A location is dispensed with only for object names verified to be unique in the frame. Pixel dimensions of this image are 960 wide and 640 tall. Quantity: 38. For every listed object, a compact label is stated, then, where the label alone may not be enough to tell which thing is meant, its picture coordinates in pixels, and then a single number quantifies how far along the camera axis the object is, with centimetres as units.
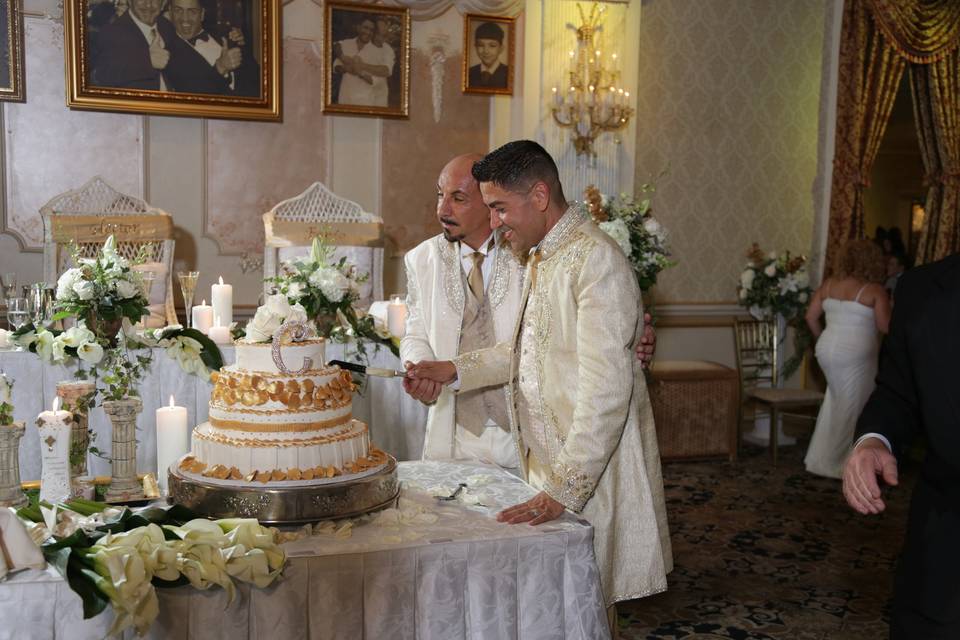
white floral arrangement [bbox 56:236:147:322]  391
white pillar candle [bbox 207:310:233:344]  456
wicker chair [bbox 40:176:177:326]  580
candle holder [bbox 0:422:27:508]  238
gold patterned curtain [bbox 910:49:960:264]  826
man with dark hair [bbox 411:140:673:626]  237
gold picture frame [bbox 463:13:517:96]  763
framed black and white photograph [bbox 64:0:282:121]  671
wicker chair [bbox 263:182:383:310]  620
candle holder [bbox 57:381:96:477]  276
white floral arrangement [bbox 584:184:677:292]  535
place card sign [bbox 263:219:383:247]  621
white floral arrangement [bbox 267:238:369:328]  425
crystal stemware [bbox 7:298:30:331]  414
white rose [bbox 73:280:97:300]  389
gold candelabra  707
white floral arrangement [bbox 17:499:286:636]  171
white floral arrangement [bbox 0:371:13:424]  243
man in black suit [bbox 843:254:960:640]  186
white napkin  181
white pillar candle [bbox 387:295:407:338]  475
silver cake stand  211
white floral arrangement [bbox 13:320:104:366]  392
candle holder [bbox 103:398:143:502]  261
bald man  332
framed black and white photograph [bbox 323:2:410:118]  730
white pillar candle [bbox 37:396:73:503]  250
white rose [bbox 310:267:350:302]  425
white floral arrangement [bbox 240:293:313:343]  351
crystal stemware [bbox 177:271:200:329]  449
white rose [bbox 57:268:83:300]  389
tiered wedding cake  221
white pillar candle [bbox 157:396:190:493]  286
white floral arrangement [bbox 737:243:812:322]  778
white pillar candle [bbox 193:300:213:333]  476
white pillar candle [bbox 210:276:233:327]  487
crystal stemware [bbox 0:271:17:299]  429
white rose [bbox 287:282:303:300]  425
